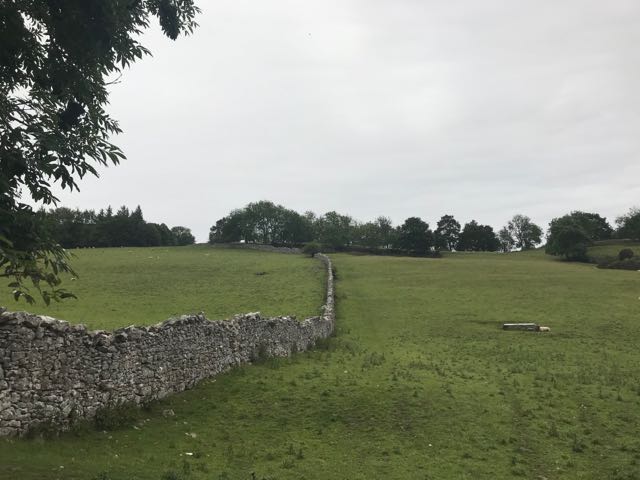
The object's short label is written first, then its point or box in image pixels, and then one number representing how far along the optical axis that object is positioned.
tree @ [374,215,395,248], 145.00
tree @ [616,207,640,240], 110.82
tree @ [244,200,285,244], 133.12
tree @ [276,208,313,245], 137.25
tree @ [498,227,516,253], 190.12
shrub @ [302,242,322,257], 88.75
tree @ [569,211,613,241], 112.62
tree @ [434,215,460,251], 156.12
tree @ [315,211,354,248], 119.62
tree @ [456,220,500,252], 151.25
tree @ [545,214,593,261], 87.50
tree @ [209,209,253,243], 128.88
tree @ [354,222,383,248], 147.00
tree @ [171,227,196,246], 176.25
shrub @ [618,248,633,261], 76.36
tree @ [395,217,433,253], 108.81
